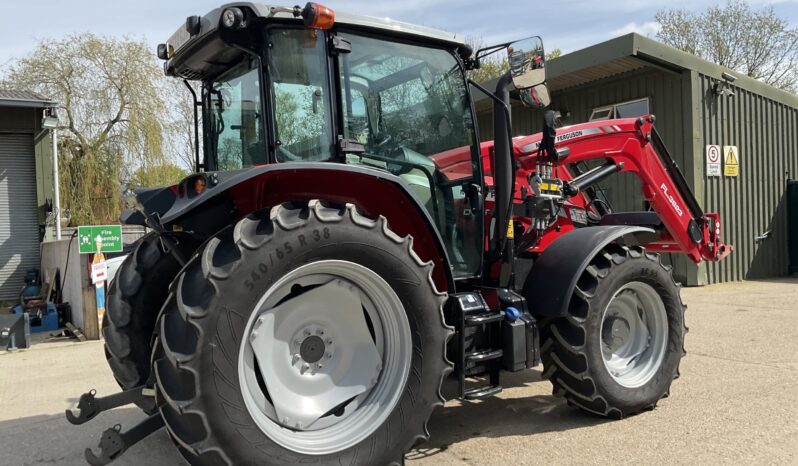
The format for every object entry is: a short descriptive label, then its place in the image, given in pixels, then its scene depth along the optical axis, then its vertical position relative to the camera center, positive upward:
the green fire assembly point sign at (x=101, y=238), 8.16 -0.12
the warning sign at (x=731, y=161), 11.24 +0.78
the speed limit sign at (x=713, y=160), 10.98 +0.80
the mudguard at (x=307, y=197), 2.94 +0.13
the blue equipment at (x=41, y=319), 8.98 -1.30
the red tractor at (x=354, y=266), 2.72 -0.27
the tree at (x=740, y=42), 24.05 +6.46
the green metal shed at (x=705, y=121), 10.70 +1.54
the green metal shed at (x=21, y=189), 11.65 +0.83
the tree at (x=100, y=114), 17.94 +3.49
